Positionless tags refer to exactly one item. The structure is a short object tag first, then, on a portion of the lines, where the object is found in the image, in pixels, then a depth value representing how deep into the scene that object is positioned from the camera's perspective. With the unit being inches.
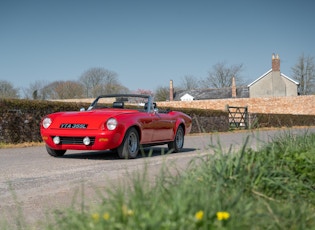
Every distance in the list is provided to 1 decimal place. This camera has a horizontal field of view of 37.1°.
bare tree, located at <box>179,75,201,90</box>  3390.7
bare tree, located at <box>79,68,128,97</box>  2458.4
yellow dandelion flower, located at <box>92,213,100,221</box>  93.7
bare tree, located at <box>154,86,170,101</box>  3162.4
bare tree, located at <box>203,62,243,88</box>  3312.0
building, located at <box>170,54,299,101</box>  2650.1
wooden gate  1244.5
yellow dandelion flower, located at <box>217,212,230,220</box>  89.5
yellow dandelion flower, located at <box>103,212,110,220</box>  91.0
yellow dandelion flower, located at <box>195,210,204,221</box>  88.0
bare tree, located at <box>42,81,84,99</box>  2234.3
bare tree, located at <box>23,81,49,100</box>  2154.2
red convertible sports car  338.3
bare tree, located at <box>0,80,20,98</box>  1723.2
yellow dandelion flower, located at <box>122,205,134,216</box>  95.3
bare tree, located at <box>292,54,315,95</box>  2738.7
